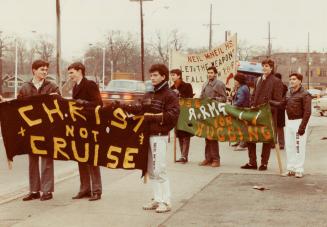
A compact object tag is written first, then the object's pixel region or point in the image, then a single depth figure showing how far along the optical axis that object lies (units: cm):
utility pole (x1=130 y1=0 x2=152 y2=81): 5377
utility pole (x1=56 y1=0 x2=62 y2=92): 4033
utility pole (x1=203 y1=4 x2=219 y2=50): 7229
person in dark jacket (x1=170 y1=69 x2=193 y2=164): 1277
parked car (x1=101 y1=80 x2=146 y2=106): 3275
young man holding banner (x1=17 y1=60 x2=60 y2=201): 887
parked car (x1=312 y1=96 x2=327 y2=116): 3803
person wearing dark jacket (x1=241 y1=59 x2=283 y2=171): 1164
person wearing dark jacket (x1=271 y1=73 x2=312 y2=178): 1087
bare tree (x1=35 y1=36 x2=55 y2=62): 13812
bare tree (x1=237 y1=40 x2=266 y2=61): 14606
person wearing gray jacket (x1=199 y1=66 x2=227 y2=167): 1268
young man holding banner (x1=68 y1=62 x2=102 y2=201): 875
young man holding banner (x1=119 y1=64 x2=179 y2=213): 795
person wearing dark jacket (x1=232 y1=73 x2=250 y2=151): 1395
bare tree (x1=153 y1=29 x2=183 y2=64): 12988
